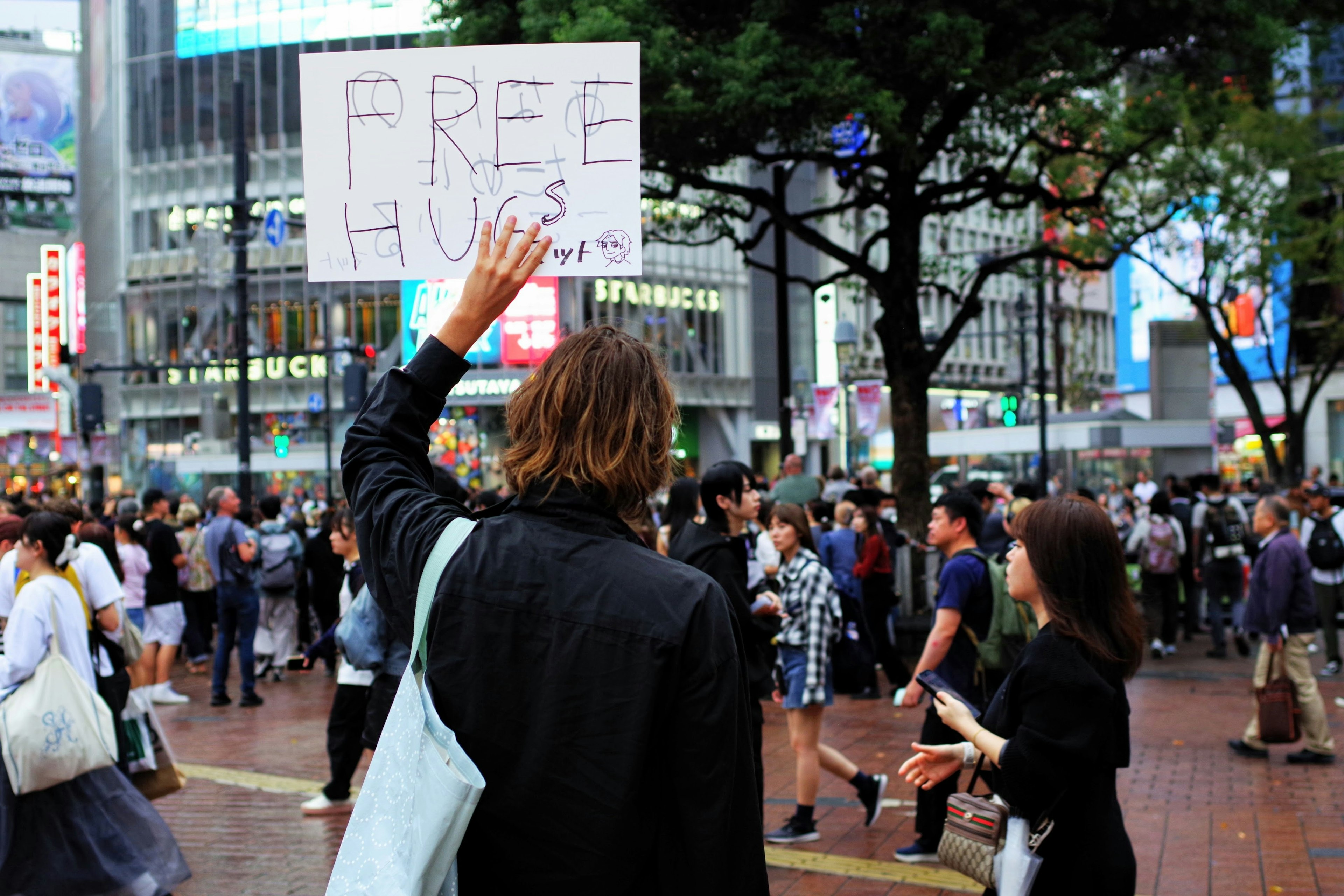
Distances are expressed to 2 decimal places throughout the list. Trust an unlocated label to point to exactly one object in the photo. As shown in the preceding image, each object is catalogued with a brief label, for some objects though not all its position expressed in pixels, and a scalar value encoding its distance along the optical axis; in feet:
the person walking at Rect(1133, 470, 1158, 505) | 62.34
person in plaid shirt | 22.86
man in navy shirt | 20.48
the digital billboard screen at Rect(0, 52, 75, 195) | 171.42
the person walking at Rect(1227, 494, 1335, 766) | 28.81
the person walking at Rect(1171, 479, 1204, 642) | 50.19
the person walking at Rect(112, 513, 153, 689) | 38.55
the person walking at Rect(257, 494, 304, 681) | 43.52
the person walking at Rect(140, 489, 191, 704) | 39.01
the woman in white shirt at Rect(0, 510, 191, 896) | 18.07
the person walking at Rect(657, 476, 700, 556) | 22.89
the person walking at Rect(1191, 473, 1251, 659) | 46.06
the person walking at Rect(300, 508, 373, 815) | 25.40
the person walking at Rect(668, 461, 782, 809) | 19.40
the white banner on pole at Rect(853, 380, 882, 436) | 79.20
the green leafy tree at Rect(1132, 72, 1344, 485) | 71.15
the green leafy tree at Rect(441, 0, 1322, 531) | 40.42
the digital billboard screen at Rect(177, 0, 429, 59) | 151.84
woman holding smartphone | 11.12
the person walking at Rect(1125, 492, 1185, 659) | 46.09
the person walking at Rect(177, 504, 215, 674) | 46.01
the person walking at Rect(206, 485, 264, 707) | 40.52
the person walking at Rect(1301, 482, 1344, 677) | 42.06
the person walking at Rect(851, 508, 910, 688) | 40.78
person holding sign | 6.84
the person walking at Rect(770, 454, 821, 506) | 46.65
